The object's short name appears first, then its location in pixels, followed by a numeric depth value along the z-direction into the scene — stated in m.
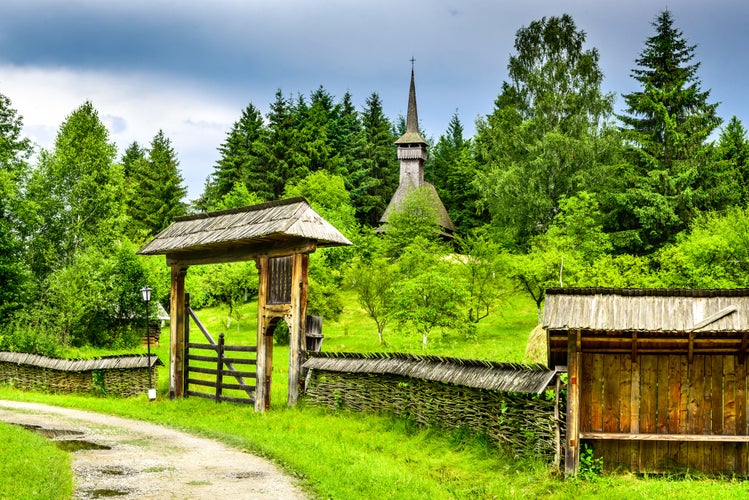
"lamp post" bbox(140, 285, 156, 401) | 21.11
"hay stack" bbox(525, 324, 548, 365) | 25.22
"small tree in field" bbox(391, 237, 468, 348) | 34.16
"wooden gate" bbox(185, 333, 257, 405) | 18.72
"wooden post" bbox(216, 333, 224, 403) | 19.28
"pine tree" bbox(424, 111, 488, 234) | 65.00
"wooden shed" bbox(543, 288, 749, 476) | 11.29
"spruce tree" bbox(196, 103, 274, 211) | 61.14
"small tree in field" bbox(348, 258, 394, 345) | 38.75
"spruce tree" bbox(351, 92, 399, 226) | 66.88
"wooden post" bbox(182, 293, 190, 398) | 20.91
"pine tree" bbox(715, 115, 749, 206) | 41.66
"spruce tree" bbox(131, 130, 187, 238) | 64.38
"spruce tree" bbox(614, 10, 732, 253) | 39.62
